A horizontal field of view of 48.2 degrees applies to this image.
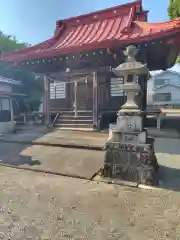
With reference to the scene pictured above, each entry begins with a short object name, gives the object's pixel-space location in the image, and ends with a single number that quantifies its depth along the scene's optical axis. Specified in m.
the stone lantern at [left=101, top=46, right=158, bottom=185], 3.86
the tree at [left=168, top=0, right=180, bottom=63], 9.79
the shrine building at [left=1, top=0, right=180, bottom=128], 8.14
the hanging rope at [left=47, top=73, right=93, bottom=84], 9.83
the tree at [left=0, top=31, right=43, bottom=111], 17.31
